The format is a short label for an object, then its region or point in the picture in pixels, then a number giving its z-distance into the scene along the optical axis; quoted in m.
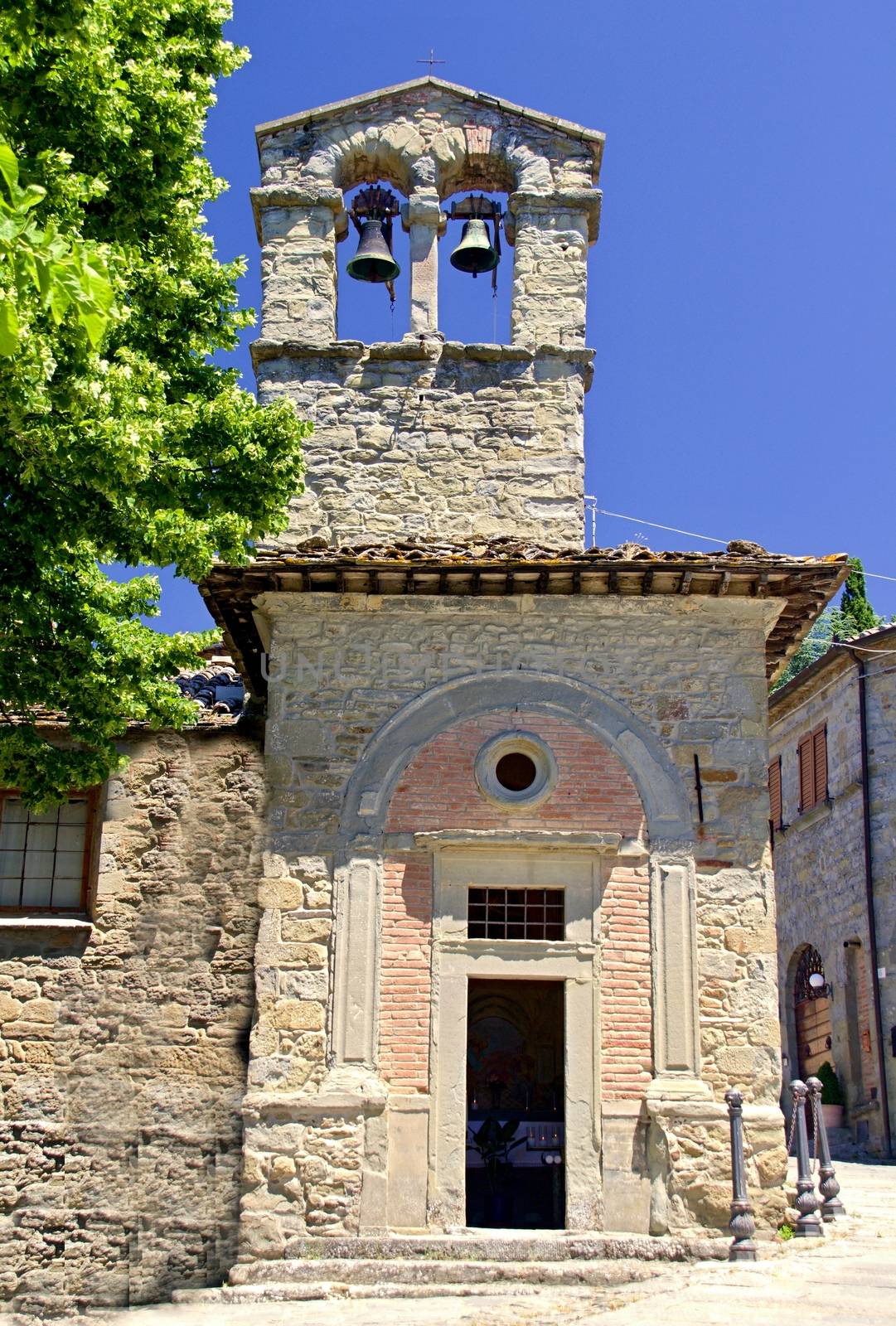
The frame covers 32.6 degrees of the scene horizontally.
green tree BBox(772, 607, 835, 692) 33.31
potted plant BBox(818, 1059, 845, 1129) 22.31
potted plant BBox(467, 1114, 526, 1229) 13.46
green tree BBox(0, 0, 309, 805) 8.68
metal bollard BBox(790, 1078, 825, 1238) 11.51
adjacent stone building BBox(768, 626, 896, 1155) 21.91
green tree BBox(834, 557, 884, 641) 29.20
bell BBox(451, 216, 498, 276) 15.21
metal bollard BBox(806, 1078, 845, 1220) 12.29
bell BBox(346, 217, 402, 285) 15.12
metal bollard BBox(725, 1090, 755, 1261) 10.78
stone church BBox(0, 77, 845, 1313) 11.70
